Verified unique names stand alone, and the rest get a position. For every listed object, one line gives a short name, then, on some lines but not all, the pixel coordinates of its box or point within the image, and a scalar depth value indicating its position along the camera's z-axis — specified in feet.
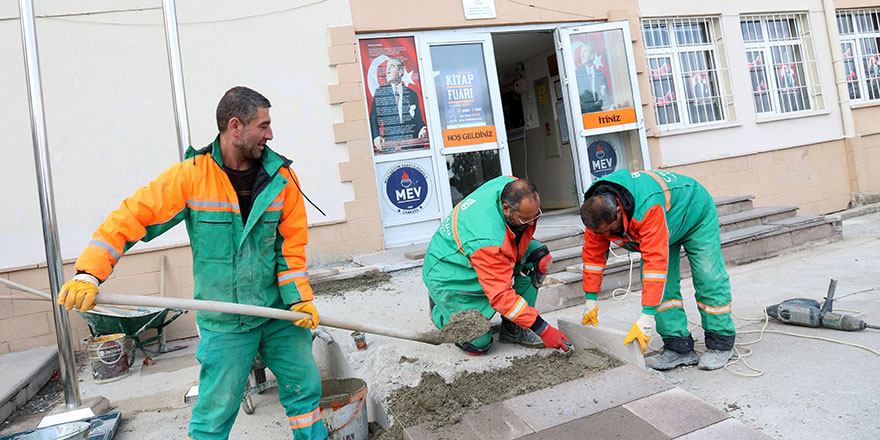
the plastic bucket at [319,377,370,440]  8.92
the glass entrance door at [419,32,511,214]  22.47
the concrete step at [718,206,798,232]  20.62
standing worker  7.90
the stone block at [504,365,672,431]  8.30
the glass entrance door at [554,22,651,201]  24.22
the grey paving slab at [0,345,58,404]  13.99
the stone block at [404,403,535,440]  7.99
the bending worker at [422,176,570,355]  10.17
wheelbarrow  16.37
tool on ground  10.99
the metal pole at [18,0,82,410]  12.10
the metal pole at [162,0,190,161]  13.61
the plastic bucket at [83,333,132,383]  15.83
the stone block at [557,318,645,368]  9.66
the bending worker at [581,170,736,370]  9.48
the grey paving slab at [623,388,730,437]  7.62
